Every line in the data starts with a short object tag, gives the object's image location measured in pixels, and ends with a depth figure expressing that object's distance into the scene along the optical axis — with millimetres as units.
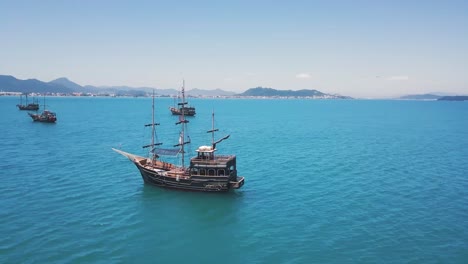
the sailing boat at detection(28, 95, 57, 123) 121625
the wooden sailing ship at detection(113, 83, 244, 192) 44281
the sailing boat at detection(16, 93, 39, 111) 169725
